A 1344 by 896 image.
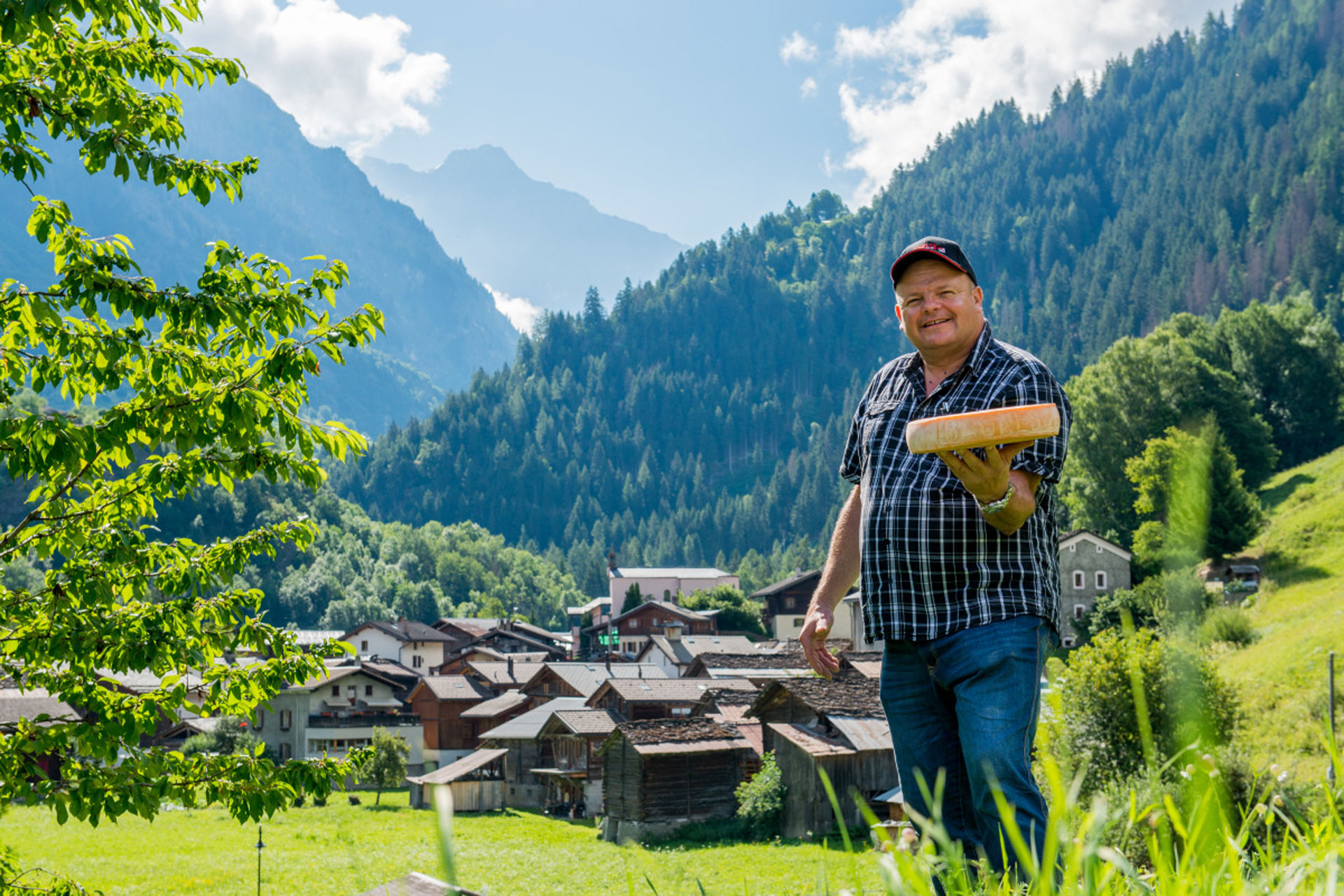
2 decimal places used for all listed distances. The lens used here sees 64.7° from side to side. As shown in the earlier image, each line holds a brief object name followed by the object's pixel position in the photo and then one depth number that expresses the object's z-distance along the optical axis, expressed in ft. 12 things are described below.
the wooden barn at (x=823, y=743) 126.21
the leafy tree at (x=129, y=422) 22.79
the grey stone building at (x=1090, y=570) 169.78
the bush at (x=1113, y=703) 76.74
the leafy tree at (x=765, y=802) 134.62
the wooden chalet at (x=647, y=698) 177.58
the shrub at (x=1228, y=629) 107.55
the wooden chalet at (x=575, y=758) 168.25
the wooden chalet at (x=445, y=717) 211.00
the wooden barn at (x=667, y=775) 139.95
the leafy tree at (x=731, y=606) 318.86
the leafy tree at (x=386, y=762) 187.11
